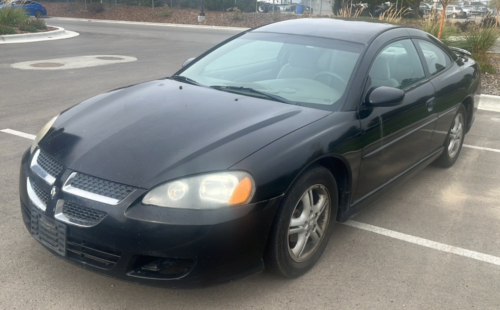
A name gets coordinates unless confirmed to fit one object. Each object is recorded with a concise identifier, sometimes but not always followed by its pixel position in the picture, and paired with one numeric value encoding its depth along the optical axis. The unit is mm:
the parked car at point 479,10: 48125
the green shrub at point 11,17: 18688
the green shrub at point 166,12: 34000
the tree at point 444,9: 12461
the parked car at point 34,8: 31789
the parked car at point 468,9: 48225
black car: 2684
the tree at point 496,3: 26862
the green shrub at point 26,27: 19109
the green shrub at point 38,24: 19984
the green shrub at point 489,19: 20881
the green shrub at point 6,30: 17578
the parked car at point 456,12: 45031
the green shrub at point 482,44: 11297
